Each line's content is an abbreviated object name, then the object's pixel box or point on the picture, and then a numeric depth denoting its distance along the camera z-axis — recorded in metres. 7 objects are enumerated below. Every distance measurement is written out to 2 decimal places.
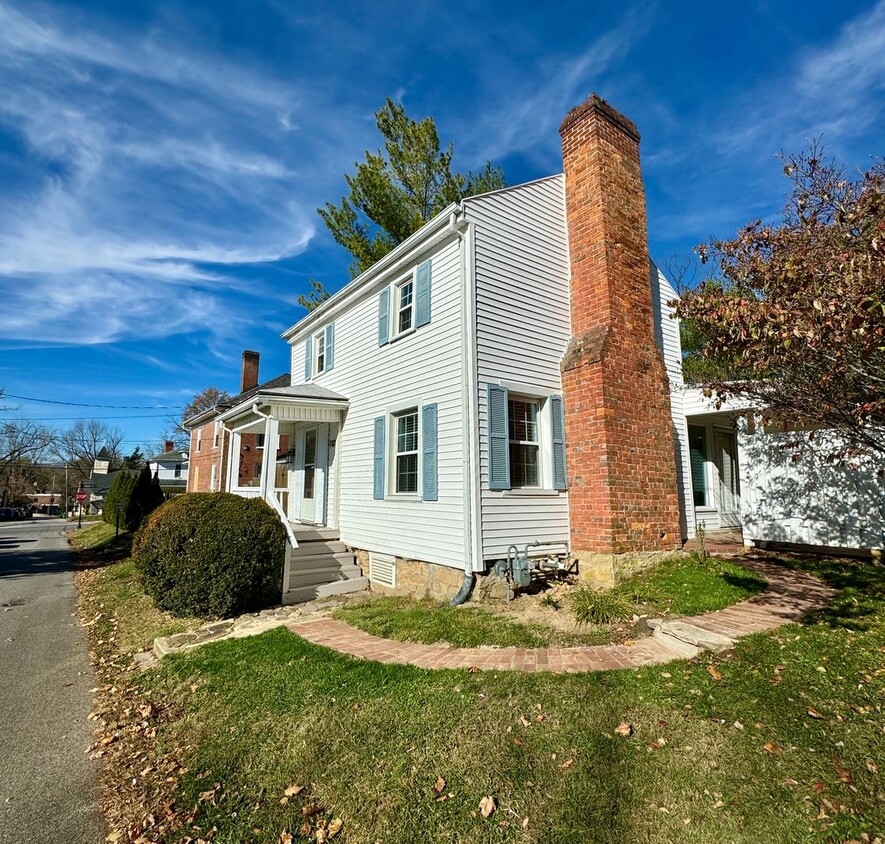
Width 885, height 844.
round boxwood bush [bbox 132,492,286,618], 8.01
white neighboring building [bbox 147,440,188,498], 47.27
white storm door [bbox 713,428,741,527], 11.77
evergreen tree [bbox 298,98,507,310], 17.73
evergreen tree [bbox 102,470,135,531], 23.97
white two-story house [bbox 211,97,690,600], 7.93
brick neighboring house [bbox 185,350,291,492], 21.95
